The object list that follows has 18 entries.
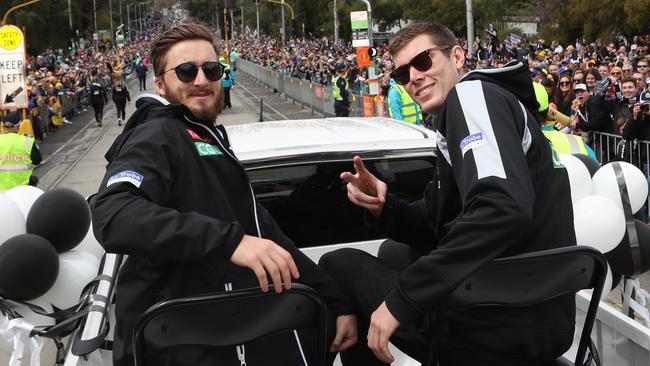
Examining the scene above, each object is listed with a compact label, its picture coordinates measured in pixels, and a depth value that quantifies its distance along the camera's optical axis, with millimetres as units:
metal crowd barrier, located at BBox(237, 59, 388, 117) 19656
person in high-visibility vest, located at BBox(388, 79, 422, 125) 12359
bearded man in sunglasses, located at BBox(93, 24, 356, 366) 1910
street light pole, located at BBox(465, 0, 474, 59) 22953
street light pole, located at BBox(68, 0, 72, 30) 54303
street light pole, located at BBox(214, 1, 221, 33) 150012
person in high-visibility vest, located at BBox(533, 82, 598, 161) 5129
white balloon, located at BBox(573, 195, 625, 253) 3324
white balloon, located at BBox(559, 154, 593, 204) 3672
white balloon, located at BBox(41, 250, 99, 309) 3416
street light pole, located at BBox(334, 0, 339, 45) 41656
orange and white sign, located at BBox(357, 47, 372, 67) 21219
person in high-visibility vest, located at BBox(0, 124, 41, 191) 9797
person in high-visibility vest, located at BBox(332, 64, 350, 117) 22547
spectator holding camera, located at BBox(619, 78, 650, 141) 8766
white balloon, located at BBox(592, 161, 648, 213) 3699
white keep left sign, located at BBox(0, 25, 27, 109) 17062
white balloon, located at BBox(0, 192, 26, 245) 3592
